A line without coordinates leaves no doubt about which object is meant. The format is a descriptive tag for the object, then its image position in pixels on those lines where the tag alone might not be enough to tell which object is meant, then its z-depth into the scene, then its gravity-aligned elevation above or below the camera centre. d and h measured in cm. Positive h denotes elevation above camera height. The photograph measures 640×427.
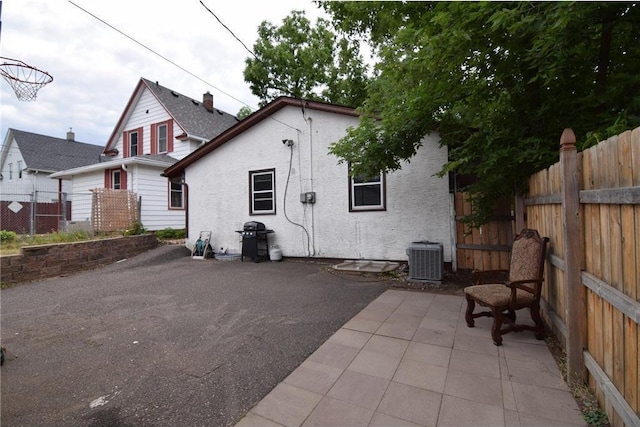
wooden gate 588 -57
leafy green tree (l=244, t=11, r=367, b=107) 1733 +970
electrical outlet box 816 +56
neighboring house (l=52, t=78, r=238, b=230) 1216 +363
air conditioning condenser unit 569 -98
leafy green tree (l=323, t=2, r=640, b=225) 296 +180
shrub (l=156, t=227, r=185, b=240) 1202 -66
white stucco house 691 +71
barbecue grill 858 -67
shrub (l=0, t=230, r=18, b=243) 867 -48
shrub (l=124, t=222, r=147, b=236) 961 -37
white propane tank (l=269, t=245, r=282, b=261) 855 -114
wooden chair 299 -91
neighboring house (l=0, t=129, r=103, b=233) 1453 +348
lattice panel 905 +33
